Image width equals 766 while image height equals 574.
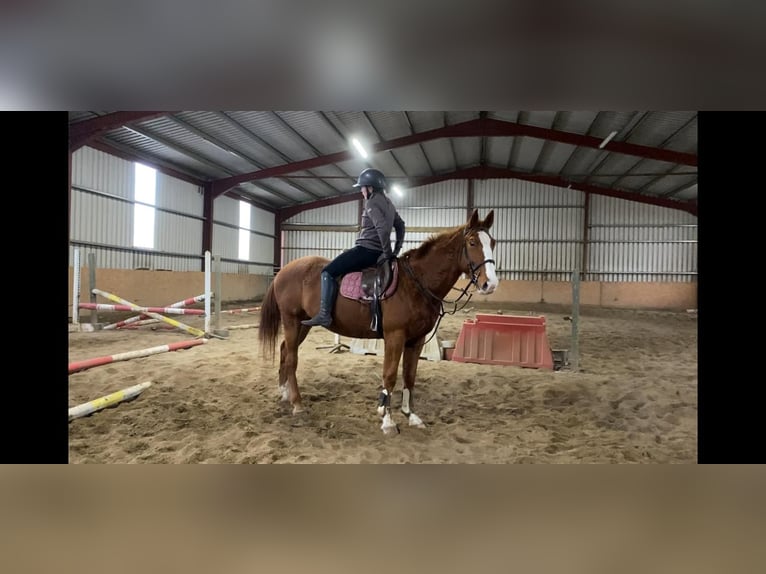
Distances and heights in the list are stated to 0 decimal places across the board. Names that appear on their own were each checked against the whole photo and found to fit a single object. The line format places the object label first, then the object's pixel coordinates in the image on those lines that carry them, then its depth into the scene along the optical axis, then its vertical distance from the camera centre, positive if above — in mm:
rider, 2875 +320
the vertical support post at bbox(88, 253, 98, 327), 5914 -8
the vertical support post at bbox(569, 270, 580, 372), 4531 -508
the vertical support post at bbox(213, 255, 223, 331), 5355 -112
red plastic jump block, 4514 -661
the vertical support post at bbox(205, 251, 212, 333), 5523 -217
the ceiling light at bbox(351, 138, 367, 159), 7955 +2939
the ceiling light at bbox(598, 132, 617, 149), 7766 +3119
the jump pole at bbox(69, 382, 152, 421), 2716 -904
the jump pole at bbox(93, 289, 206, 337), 5500 -508
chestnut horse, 2773 -115
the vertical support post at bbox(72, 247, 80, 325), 5579 -162
